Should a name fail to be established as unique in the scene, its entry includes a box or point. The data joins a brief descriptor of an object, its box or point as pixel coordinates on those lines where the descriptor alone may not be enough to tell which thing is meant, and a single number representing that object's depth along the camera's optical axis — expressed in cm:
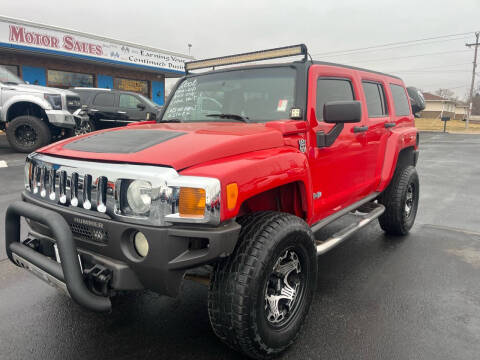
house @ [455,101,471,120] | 8288
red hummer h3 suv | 197
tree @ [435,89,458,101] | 10325
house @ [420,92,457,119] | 6931
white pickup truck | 939
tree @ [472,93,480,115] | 9800
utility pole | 4412
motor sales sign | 1380
